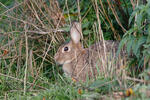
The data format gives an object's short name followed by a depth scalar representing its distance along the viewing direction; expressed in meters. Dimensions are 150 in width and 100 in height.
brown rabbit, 9.23
